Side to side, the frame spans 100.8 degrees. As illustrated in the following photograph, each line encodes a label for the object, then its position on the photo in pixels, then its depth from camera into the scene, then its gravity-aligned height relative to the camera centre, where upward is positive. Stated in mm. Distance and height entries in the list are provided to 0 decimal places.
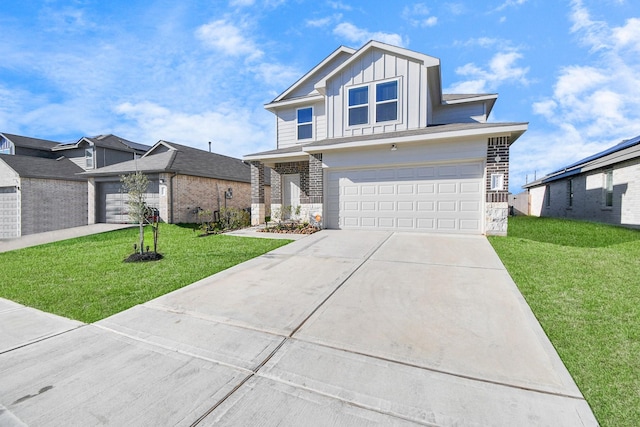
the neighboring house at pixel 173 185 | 13820 +943
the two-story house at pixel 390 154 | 8797 +1892
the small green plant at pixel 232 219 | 12000 -792
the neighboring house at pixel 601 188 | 10688 +881
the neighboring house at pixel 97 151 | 19578 +3914
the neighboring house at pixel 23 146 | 21764 +4448
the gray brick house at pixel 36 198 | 15664 +90
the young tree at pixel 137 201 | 6840 -2
